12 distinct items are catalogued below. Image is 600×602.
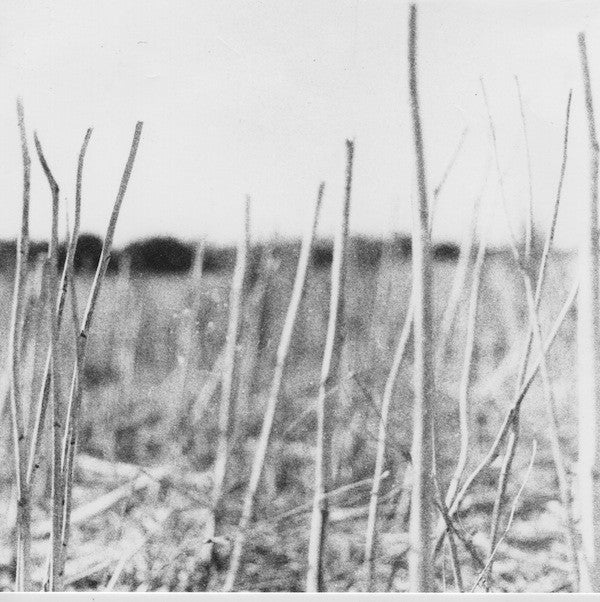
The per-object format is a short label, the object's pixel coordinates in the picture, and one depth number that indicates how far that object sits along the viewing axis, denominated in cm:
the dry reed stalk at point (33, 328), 98
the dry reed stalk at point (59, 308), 88
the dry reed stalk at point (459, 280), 102
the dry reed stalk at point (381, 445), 94
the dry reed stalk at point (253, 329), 102
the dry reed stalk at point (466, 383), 94
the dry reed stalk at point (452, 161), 102
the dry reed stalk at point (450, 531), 89
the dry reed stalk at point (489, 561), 92
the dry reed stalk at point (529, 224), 91
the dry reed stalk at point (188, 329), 102
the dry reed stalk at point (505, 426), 88
